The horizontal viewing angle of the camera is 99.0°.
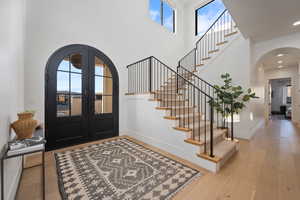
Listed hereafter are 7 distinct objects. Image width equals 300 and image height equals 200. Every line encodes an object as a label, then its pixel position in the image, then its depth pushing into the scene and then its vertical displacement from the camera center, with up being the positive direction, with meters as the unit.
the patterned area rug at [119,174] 1.51 -1.10
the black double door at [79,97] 2.74 +0.06
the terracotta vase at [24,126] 1.46 -0.30
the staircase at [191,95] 2.31 +0.12
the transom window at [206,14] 5.41 +3.76
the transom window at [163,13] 4.99 +3.61
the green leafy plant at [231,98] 3.33 +0.03
